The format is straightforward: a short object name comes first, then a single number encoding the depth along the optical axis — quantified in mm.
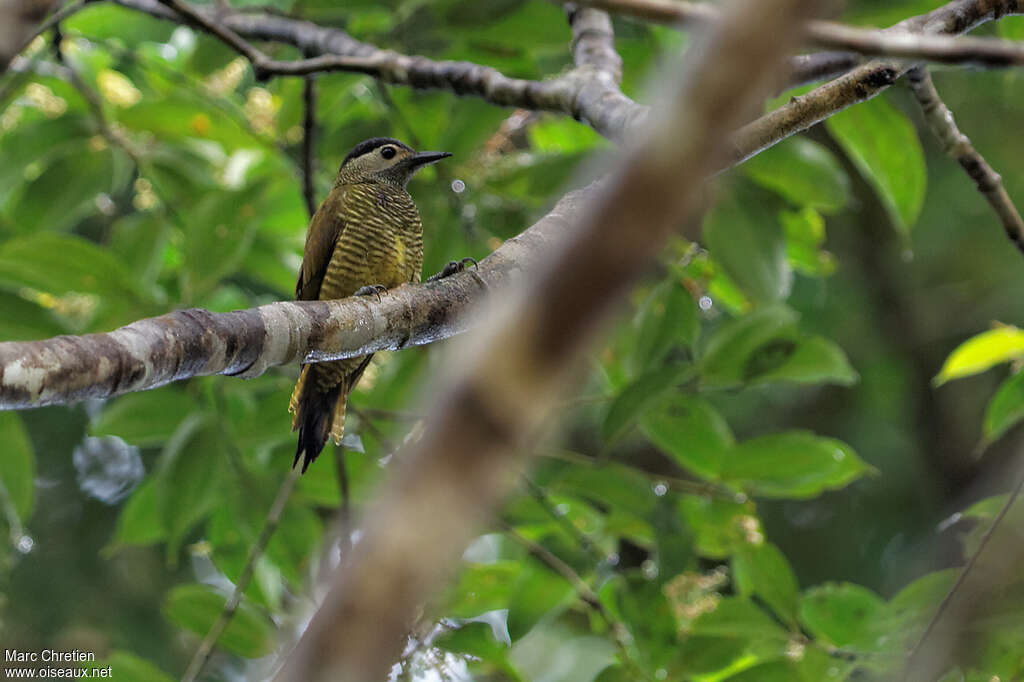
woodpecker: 6863
